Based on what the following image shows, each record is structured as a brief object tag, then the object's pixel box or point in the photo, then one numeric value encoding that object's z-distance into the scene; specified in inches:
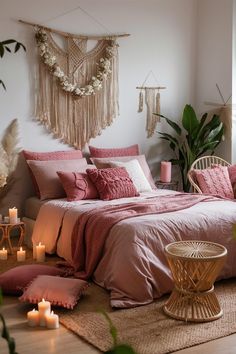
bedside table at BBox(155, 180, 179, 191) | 210.2
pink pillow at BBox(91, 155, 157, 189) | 187.0
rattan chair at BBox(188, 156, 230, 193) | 204.2
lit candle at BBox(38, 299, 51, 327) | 110.7
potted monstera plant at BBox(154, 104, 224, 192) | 213.2
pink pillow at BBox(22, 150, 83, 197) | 184.1
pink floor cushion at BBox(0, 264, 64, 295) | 129.9
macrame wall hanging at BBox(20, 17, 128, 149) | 188.2
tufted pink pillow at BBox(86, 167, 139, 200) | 168.6
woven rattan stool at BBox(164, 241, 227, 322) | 113.3
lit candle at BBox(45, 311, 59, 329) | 109.6
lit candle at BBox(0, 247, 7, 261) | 164.4
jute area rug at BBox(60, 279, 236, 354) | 102.0
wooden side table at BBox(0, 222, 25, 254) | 169.8
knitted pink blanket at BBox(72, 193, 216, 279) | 137.3
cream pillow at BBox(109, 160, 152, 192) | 183.5
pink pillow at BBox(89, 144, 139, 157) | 196.3
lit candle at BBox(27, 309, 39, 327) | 111.1
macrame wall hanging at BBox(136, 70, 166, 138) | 215.0
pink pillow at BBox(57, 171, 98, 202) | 169.2
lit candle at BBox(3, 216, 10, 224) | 170.9
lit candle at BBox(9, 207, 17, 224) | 170.2
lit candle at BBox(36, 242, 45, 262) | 160.4
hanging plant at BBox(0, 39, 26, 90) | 57.9
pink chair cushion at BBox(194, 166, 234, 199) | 184.5
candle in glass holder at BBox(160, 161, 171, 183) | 208.8
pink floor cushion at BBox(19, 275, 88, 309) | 117.8
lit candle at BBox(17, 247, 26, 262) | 161.5
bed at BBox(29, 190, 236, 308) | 123.7
